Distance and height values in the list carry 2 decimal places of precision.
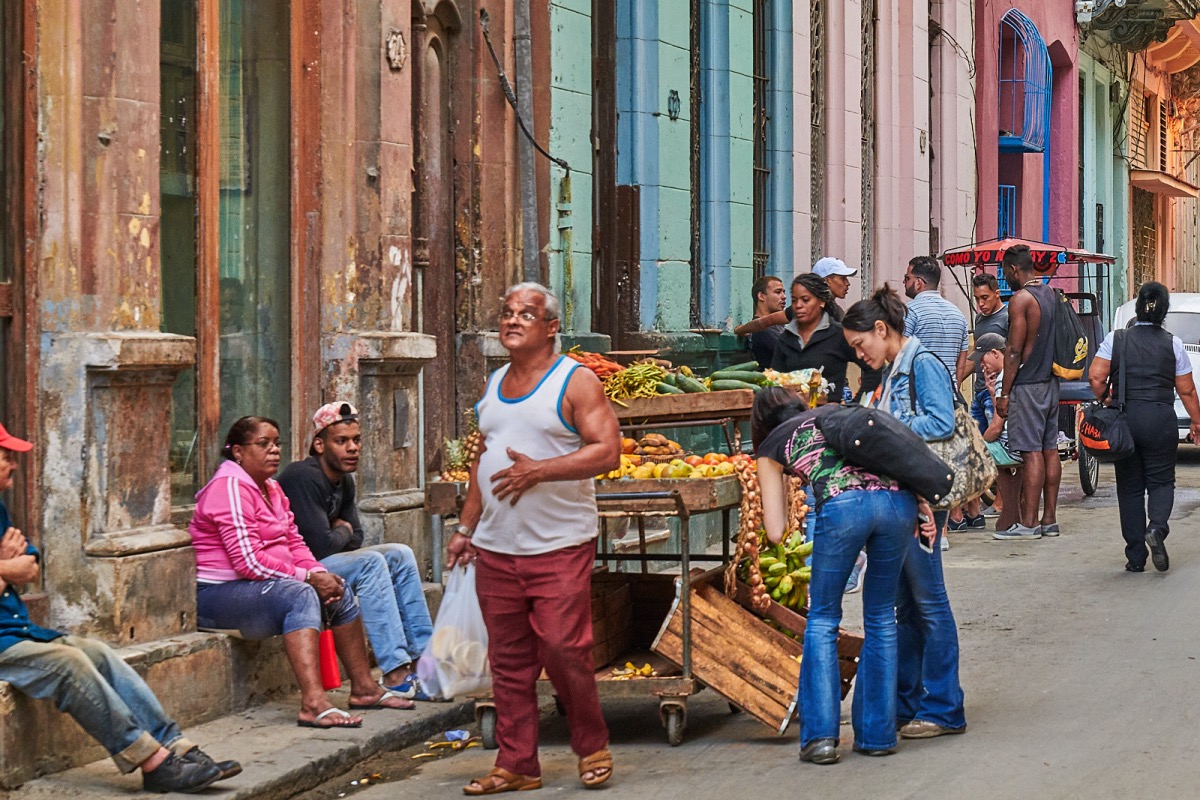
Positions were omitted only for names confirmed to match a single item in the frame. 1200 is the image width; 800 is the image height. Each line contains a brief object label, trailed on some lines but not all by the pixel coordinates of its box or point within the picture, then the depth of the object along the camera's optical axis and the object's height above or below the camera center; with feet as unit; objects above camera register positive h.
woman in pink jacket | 45.89 -2.93
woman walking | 71.05 -0.89
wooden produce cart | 45.31 -3.26
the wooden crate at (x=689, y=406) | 50.04 -0.63
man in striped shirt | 76.40 +0.79
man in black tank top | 82.90 -0.53
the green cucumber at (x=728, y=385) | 54.06 -0.37
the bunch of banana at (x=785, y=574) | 50.22 -3.14
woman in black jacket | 65.97 +0.43
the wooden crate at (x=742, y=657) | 45.14 -3.99
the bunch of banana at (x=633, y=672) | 47.08 -4.33
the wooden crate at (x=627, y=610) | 49.76 -3.73
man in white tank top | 39.41 -1.96
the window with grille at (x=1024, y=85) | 152.44 +12.37
